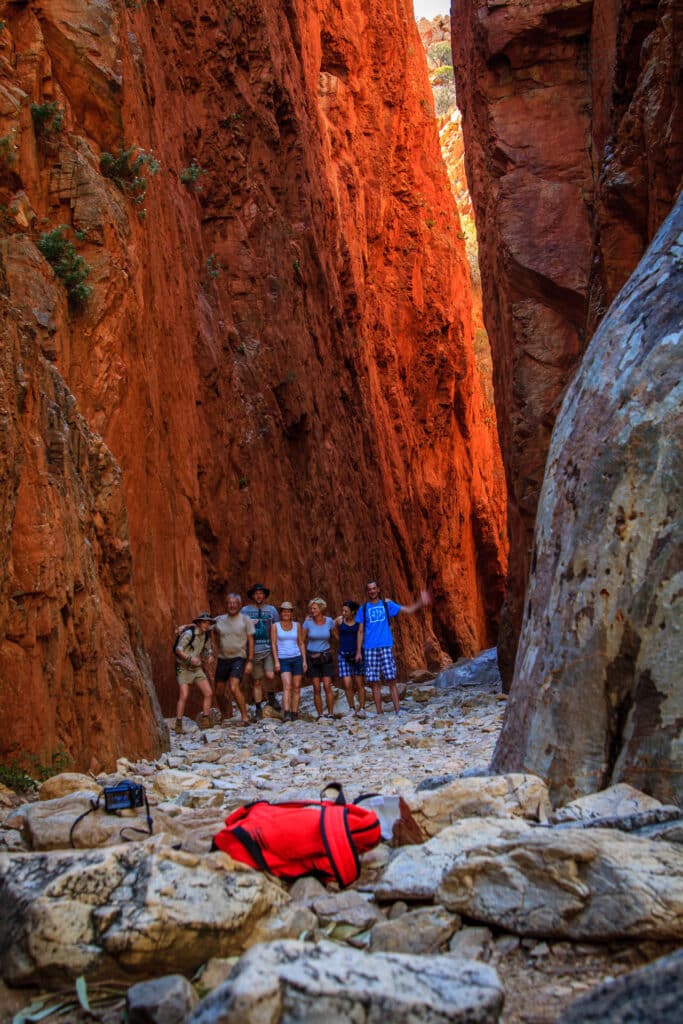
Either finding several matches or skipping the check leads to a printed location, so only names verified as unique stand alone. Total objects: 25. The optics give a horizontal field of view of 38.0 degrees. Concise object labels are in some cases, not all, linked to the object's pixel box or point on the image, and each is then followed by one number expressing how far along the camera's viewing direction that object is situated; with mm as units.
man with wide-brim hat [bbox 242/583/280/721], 13227
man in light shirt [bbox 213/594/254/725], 12734
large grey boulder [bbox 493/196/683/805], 4648
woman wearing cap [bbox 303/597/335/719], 13273
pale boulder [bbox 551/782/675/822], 4180
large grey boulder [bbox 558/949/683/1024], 2166
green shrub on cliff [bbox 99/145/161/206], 14555
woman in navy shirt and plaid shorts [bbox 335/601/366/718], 13508
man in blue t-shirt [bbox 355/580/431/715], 12922
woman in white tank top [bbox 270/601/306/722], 12688
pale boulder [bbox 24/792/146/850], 4312
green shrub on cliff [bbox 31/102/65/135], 12906
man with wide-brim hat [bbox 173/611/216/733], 12273
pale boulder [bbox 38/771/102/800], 5516
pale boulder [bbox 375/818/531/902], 3621
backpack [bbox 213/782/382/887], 3953
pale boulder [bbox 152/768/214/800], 6359
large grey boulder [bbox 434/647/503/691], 19344
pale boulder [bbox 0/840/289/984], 3111
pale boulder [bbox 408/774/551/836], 4355
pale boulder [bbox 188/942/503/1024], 2439
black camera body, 4520
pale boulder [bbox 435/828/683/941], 3059
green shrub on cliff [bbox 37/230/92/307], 12656
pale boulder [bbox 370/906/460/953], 3213
